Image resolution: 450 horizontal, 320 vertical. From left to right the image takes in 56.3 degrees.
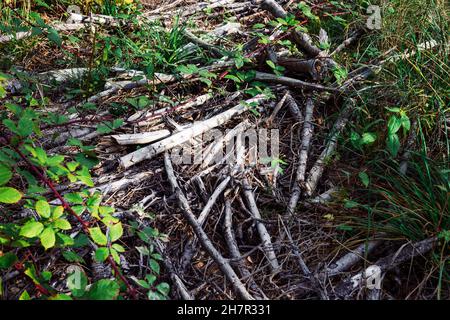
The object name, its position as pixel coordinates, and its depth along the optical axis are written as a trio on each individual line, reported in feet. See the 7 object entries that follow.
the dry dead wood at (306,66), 9.67
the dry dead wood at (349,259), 6.49
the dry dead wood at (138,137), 8.14
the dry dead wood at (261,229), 6.69
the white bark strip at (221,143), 8.11
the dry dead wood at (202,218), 6.70
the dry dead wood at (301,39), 9.95
